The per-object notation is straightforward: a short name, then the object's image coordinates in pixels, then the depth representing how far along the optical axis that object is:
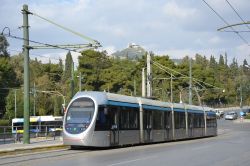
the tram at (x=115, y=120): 26.03
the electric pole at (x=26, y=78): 29.83
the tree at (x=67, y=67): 116.16
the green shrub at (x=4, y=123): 78.93
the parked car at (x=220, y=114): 119.94
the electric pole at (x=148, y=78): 48.41
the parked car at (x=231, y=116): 113.44
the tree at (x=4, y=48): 100.26
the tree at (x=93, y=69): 94.31
